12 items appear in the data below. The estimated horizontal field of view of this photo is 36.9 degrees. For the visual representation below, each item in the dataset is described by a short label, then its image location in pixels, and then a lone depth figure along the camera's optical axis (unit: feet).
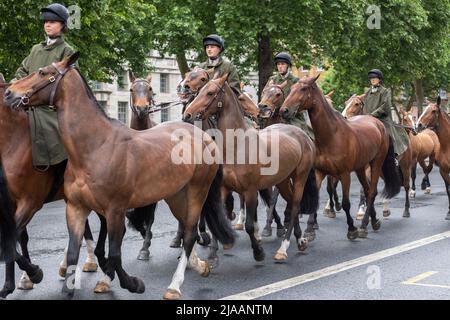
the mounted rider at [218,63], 31.65
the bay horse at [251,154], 27.16
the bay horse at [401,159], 45.57
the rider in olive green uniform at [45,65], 23.34
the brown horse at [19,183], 22.33
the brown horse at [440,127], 44.70
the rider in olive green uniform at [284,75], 37.93
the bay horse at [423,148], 60.49
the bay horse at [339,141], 33.50
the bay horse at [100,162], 21.02
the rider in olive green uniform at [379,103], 44.55
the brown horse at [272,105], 34.35
